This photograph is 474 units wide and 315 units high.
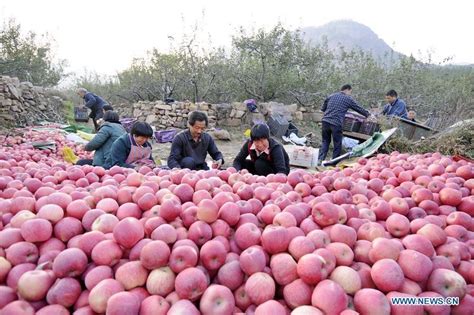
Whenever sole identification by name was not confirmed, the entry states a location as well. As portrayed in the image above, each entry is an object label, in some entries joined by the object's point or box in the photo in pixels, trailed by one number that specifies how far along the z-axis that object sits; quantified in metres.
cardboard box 6.67
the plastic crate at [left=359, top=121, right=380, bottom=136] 7.91
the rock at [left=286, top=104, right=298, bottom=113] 11.88
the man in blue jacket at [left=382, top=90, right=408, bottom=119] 7.72
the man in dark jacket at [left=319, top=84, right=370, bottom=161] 6.91
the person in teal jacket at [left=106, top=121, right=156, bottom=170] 3.94
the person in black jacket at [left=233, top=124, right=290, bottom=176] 3.69
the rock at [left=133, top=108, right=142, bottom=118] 12.45
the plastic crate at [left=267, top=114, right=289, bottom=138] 10.31
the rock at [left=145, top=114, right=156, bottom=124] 11.72
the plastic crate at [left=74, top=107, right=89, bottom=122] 13.96
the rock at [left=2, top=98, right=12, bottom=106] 10.06
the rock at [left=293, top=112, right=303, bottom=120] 12.03
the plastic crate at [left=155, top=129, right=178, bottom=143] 10.10
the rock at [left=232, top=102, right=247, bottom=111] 11.59
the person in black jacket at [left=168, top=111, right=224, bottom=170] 4.18
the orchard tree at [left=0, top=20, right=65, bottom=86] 15.21
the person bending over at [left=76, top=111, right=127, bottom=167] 4.68
